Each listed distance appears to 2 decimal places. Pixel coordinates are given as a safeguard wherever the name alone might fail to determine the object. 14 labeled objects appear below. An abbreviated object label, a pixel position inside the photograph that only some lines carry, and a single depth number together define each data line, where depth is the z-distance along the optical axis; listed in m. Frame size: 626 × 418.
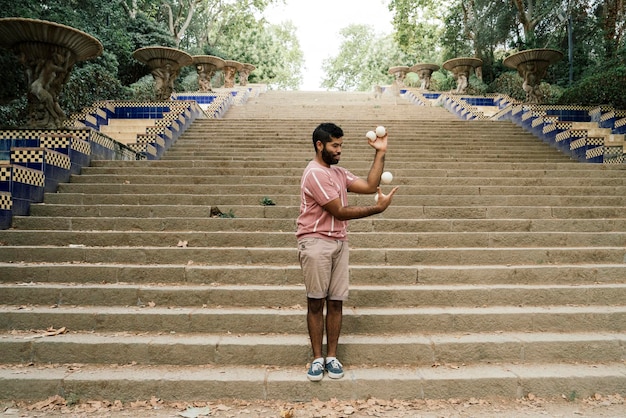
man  2.86
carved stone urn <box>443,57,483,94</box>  19.57
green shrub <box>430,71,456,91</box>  24.88
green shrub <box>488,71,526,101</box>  20.09
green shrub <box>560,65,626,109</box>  12.45
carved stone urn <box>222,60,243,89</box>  24.64
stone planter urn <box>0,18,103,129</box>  7.05
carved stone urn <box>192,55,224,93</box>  19.42
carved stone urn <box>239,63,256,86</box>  27.47
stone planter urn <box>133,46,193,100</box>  13.47
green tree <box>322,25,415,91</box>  47.19
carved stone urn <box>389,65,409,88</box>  26.70
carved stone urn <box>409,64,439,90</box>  23.31
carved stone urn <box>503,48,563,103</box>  13.34
